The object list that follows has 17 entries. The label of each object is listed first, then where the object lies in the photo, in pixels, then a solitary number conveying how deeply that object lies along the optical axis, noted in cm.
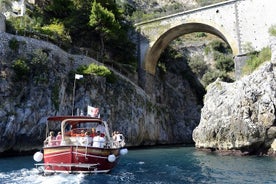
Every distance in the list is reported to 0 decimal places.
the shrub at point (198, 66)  4906
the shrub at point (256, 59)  2841
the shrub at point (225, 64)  4747
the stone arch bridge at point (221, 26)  3189
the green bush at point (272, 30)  2910
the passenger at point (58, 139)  1544
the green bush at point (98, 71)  2846
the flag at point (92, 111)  1716
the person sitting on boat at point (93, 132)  1670
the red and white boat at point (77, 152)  1419
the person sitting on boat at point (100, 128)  1891
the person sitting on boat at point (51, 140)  1526
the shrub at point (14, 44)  2498
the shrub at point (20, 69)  2436
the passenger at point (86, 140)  1495
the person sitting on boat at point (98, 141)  1502
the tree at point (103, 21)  3347
